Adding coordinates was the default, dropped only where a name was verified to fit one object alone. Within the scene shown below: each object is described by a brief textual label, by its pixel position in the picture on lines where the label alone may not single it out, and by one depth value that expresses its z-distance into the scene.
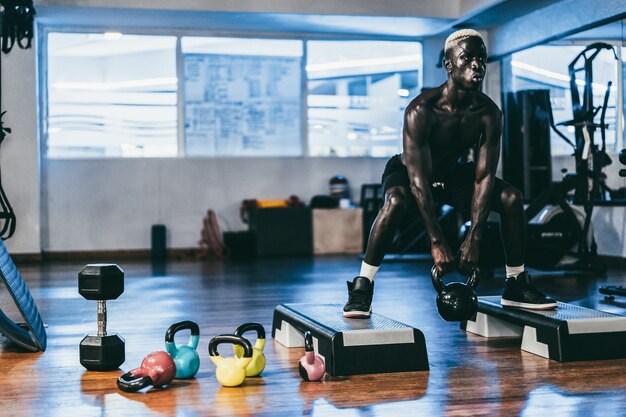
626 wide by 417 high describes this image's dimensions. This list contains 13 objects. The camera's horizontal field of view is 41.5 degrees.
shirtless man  2.92
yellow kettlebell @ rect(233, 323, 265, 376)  2.69
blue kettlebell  2.68
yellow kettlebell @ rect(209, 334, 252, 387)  2.56
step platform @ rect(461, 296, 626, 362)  2.92
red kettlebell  2.49
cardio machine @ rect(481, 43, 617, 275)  6.12
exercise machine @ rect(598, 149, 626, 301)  4.71
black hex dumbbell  2.77
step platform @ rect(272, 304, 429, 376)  2.71
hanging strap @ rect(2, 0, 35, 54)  6.44
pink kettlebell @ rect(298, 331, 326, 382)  2.59
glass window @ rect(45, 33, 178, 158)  8.62
